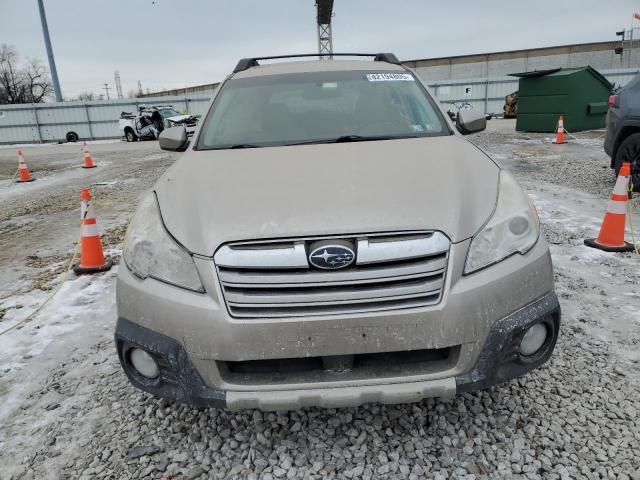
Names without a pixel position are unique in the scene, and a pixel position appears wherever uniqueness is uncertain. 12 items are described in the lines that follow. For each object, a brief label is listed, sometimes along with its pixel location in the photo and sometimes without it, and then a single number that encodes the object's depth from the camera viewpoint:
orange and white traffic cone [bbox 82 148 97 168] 13.69
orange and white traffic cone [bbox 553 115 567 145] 12.88
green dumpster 14.46
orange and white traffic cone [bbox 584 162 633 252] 4.50
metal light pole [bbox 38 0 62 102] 24.22
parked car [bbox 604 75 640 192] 6.40
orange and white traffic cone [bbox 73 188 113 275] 4.54
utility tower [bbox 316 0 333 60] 35.00
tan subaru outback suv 1.80
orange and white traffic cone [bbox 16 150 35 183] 11.62
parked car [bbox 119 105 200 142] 21.62
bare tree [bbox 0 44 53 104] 50.88
